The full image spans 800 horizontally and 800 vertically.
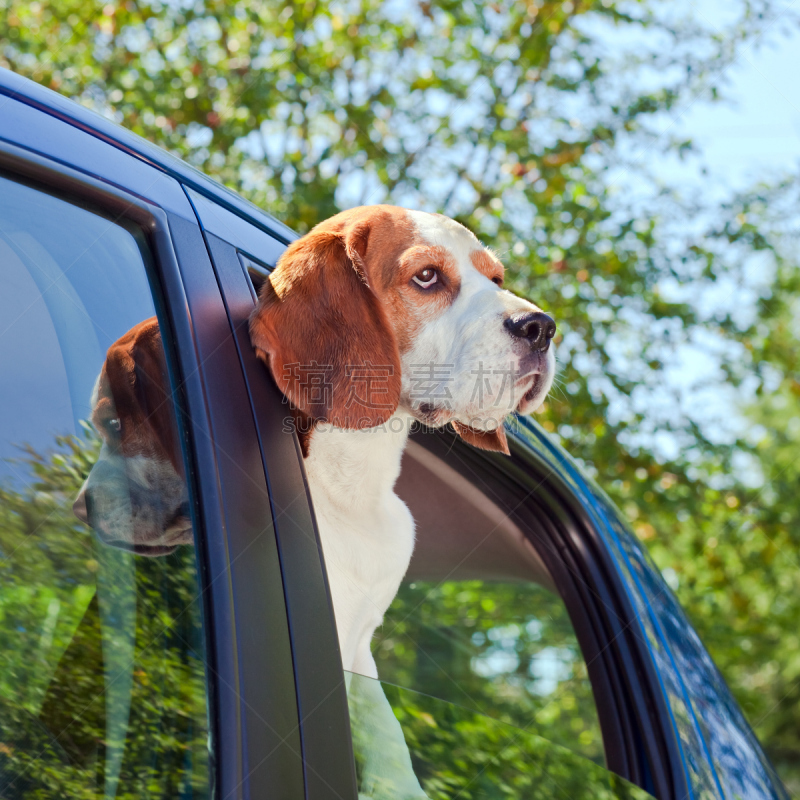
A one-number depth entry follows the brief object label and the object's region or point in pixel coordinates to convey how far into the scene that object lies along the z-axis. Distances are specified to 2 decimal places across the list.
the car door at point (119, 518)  1.08
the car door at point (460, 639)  1.18
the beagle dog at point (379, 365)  1.26
